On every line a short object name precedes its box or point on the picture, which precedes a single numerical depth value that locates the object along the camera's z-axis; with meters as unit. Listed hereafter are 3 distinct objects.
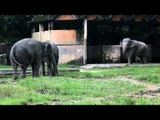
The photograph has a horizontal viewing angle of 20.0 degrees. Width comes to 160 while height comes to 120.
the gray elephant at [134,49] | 31.02
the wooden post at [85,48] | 31.12
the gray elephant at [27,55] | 19.62
